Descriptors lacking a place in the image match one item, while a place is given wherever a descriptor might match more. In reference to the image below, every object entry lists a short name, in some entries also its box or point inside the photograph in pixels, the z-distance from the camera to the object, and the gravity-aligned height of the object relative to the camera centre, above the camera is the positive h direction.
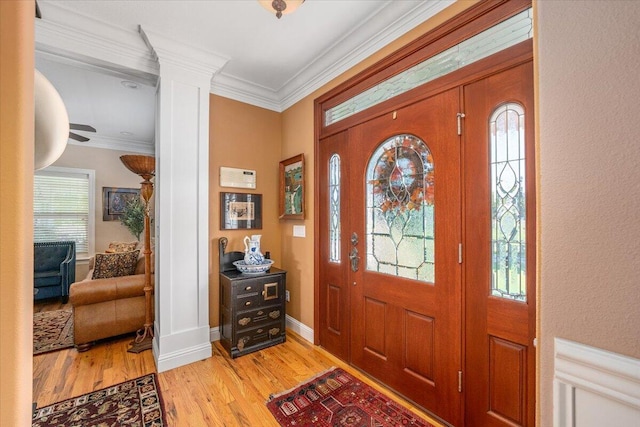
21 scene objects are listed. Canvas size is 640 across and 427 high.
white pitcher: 2.78 -0.37
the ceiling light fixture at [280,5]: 1.55 +1.19
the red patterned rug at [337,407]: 1.74 -1.30
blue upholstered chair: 4.03 -0.81
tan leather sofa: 2.65 -0.93
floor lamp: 2.71 -0.16
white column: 2.41 +0.11
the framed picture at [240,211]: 2.95 +0.04
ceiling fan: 3.12 +1.01
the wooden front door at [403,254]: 1.70 -0.29
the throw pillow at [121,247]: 4.33 -0.50
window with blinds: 4.59 +0.16
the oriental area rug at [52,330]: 2.75 -1.30
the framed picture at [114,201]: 5.04 +0.27
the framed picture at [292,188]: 2.96 +0.30
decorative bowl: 2.74 -0.52
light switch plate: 2.96 -0.17
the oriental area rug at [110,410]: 1.73 -1.30
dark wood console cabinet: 2.57 -0.91
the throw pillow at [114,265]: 3.01 -0.55
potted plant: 5.02 -0.03
